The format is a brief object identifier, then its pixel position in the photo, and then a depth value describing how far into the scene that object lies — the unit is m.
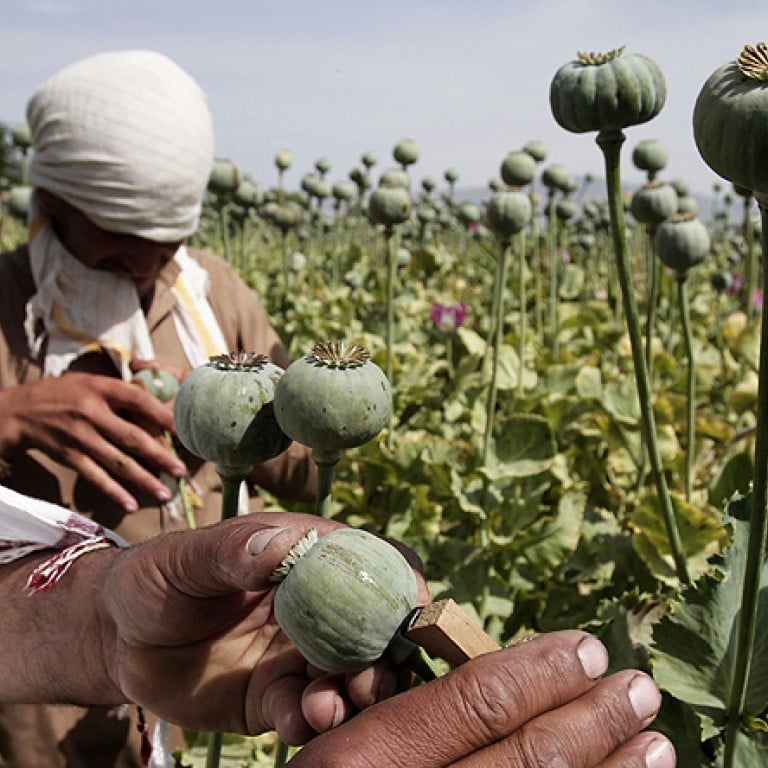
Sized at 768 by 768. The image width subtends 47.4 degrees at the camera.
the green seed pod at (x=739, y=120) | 0.68
